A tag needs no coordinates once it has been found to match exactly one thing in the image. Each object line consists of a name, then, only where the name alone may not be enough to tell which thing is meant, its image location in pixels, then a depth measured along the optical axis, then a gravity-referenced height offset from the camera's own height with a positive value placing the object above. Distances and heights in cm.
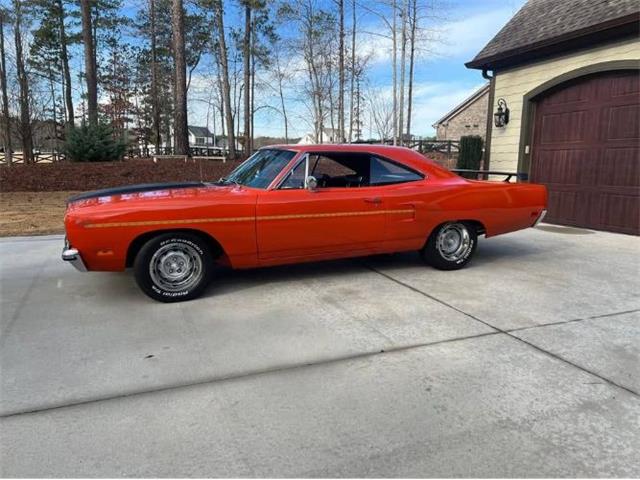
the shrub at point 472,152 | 1184 +34
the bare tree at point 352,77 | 2116 +426
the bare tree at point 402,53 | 1509 +360
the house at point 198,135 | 9106 +549
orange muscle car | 432 -51
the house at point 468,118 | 4725 +480
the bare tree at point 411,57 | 1944 +527
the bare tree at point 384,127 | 2464 +194
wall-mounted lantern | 1077 +115
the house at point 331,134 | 2460 +173
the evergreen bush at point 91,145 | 1558 +59
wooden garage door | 827 +29
